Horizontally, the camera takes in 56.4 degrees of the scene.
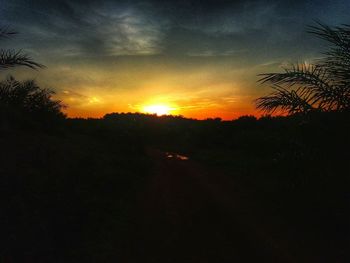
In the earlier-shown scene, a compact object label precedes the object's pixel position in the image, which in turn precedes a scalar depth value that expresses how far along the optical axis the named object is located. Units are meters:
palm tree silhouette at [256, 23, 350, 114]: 7.41
